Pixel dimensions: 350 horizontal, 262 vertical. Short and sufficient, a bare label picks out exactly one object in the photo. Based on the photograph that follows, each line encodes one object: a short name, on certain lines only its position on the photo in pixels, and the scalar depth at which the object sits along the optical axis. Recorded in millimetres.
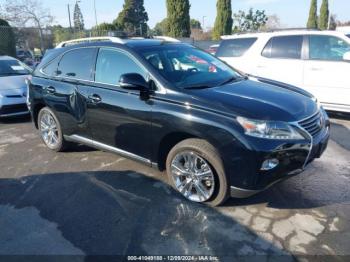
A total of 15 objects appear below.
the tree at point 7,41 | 16969
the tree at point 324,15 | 46103
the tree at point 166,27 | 27147
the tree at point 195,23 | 81419
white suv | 6836
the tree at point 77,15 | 77812
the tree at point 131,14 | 57875
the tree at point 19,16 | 25578
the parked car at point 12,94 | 7805
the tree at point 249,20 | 43438
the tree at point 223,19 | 30422
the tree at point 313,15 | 44094
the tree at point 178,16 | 26109
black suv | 3316
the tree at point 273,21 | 52456
